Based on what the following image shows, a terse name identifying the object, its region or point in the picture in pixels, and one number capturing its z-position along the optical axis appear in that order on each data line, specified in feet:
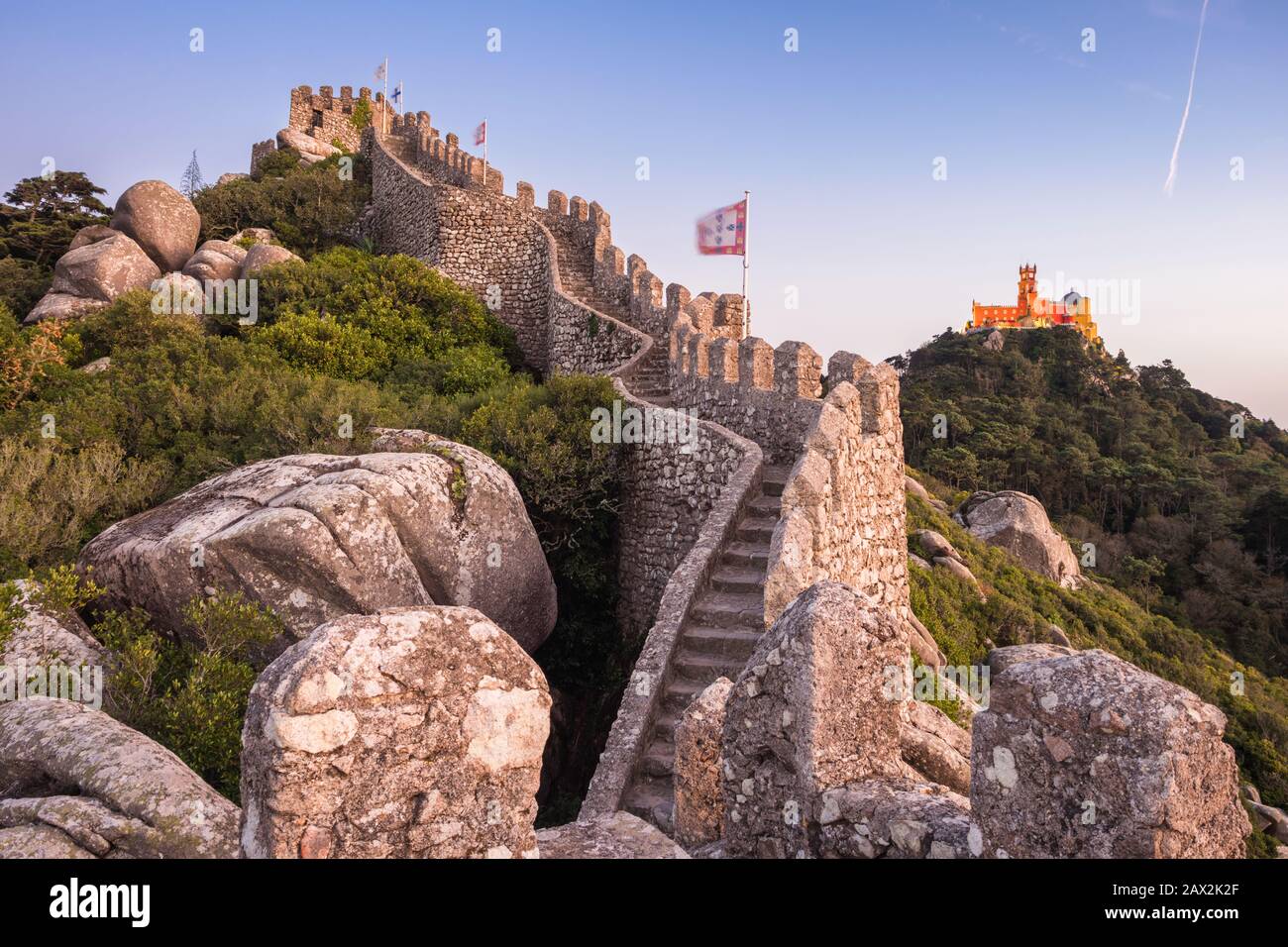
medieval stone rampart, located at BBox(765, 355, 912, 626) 27.09
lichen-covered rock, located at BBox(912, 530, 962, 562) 61.93
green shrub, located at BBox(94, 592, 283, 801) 23.00
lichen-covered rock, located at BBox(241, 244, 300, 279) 73.92
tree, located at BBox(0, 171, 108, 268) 82.74
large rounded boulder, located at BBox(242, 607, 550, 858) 8.95
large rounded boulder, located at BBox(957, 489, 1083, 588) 81.61
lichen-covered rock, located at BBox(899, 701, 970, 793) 16.97
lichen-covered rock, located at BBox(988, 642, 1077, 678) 46.73
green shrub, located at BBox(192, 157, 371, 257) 92.48
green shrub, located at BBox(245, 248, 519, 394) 59.52
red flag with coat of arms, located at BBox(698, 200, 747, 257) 53.26
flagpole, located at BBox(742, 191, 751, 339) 53.01
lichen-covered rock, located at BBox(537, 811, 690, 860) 15.38
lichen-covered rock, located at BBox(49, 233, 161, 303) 71.20
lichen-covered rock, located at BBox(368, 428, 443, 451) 38.75
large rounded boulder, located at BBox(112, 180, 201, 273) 80.59
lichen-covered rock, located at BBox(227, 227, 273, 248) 84.23
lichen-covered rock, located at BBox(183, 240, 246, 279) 74.90
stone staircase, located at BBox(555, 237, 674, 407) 51.21
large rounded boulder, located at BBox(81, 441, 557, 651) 29.66
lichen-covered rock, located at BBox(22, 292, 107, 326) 67.21
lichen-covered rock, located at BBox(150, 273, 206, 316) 63.16
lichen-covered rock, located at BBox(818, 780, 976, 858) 10.60
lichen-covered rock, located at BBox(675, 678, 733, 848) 16.66
